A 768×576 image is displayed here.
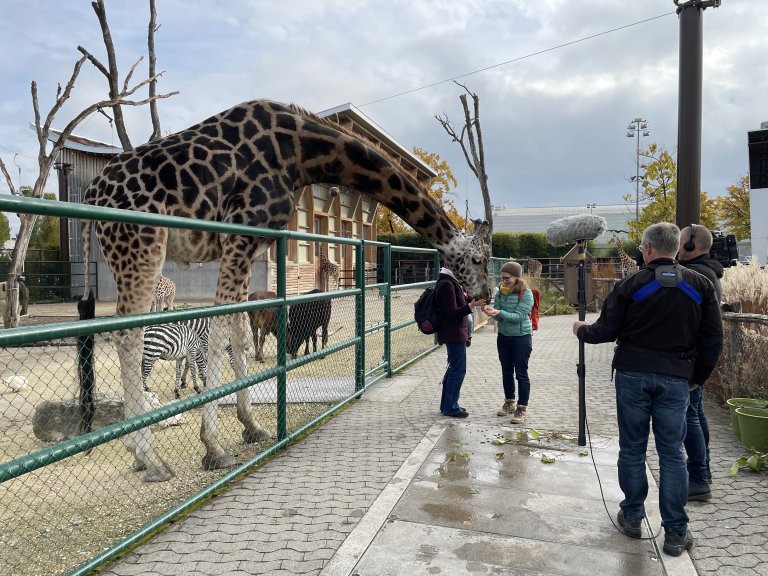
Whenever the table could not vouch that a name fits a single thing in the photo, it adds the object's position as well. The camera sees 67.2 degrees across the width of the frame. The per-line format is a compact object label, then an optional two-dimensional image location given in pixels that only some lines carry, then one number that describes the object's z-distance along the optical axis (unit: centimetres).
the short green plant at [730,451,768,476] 436
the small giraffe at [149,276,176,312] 932
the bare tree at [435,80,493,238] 2391
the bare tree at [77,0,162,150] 1427
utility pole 631
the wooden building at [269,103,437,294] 2024
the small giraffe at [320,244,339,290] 1599
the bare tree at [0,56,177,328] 1167
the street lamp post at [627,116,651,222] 3600
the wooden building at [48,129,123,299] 2083
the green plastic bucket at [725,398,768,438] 511
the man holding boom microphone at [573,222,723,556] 320
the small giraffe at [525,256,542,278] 2136
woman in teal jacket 582
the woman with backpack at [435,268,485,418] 575
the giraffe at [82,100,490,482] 436
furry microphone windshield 518
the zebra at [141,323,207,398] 686
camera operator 385
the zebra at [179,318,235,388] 771
